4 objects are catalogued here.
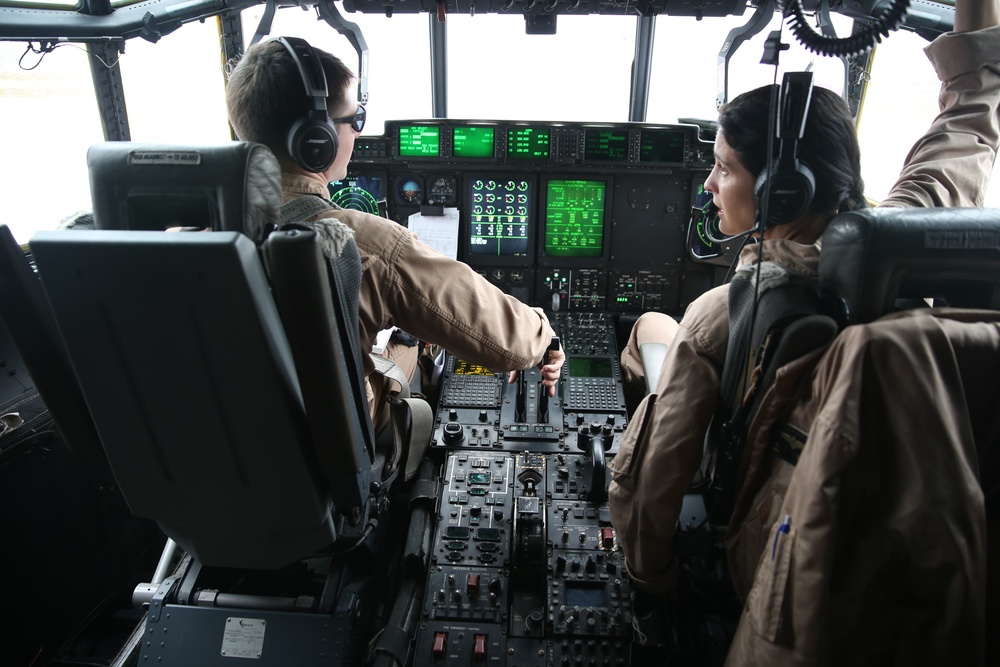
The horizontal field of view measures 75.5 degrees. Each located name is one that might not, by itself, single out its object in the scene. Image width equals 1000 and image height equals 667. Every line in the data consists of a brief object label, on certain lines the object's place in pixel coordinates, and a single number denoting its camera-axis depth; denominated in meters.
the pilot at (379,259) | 1.27
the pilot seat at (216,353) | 0.89
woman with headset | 1.13
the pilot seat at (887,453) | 0.73
